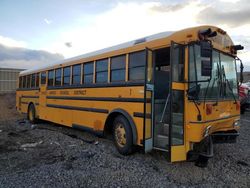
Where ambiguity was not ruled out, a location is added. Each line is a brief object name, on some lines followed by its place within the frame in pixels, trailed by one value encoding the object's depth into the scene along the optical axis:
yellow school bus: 3.22
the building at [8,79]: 17.29
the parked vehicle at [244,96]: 8.33
